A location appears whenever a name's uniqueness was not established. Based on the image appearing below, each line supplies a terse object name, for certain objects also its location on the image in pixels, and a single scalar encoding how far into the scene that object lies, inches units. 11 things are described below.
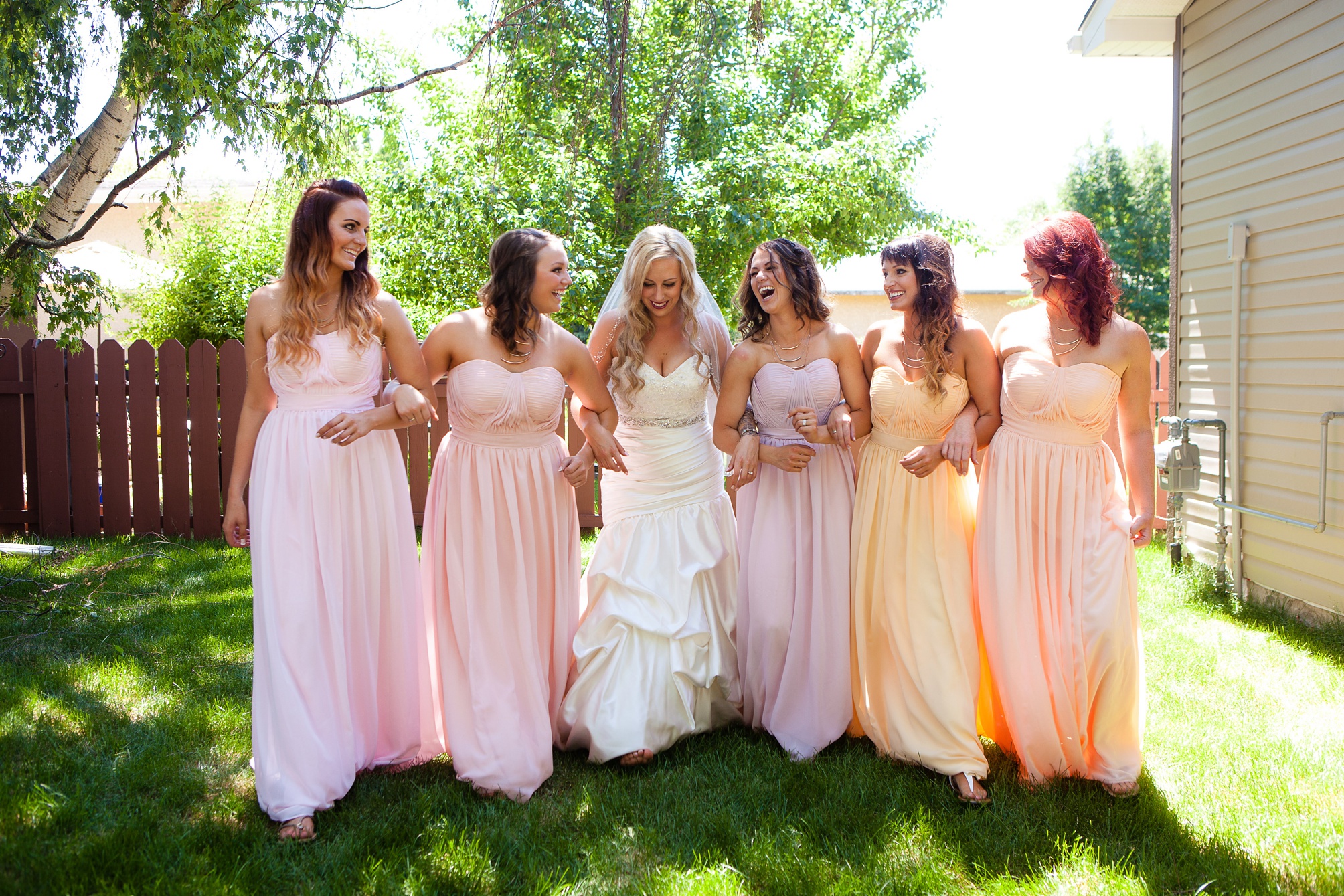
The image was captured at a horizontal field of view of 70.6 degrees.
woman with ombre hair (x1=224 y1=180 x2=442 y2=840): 124.8
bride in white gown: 151.4
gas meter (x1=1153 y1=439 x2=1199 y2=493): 241.9
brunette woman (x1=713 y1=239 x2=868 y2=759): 153.0
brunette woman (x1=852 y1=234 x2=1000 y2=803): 140.7
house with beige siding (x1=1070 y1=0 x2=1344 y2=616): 210.1
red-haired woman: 134.3
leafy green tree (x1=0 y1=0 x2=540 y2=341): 209.9
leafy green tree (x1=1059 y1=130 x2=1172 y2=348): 1328.7
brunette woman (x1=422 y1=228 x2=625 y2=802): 139.7
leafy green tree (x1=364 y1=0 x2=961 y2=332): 339.9
